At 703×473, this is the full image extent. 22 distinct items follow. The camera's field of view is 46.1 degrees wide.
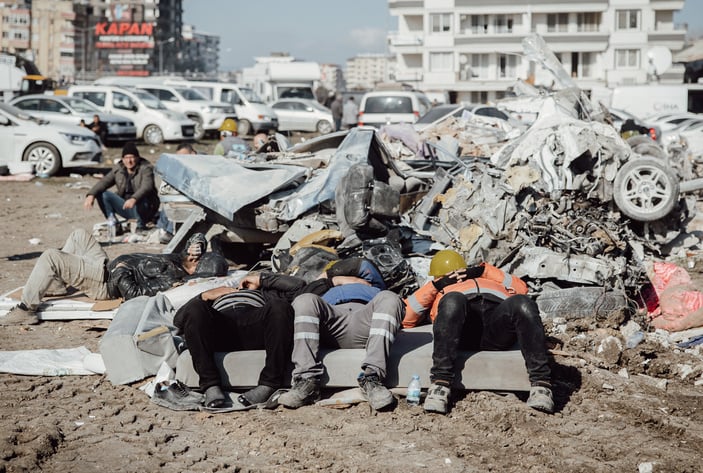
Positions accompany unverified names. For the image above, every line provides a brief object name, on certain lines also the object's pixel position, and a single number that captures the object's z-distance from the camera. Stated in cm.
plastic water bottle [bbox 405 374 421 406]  514
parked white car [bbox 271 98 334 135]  3139
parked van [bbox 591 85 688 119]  3181
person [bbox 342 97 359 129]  2602
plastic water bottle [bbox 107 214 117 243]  1130
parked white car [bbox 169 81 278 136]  2927
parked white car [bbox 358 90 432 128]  2331
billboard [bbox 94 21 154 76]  11406
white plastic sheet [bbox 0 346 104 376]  590
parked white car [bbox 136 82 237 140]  2747
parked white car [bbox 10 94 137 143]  2156
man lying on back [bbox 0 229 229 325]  719
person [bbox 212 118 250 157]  1299
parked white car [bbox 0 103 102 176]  1741
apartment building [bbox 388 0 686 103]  6372
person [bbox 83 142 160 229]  1125
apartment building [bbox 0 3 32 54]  11100
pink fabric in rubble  719
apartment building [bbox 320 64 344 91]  14460
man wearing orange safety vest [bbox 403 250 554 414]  508
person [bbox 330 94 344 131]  2856
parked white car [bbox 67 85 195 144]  2416
